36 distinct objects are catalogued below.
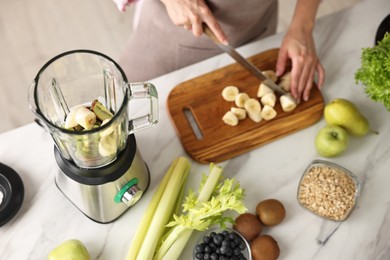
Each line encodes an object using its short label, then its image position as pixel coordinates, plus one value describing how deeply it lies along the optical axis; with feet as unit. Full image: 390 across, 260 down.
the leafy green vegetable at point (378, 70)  3.95
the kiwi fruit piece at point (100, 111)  3.49
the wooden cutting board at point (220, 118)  4.39
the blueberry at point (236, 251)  3.75
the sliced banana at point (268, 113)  4.49
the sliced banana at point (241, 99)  4.50
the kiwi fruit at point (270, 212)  4.00
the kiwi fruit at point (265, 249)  3.86
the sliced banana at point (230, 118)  4.42
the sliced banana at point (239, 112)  4.44
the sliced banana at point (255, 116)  4.46
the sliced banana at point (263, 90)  4.54
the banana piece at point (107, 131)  3.27
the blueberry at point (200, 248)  3.77
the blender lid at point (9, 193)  3.93
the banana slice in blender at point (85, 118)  3.39
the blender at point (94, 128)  3.33
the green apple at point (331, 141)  4.23
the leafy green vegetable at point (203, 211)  3.77
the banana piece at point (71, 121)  3.44
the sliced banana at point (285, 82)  4.67
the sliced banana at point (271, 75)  4.69
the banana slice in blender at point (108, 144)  3.37
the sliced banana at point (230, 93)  4.56
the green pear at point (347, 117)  4.33
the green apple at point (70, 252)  3.72
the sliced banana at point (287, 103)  4.49
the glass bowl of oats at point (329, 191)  4.07
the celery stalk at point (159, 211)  3.87
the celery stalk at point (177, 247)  3.87
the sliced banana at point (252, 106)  4.47
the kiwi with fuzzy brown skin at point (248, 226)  3.95
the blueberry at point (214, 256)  3.72
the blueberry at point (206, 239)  3.81
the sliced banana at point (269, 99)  4.50
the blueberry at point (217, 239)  3.77
